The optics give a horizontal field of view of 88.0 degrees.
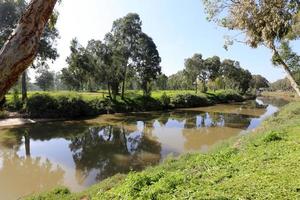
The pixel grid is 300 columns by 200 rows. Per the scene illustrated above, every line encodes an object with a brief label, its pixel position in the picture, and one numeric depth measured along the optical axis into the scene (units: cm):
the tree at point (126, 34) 2158
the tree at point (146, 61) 2217
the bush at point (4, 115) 1490
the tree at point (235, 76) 4351
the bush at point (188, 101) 2423
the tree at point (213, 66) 3780
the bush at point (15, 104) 1641
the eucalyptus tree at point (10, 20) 1623
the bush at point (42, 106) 1592
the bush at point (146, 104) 2088
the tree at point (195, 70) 3544
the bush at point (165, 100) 2272
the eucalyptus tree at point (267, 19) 410
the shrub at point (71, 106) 1666
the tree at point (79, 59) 2040
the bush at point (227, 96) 3267
